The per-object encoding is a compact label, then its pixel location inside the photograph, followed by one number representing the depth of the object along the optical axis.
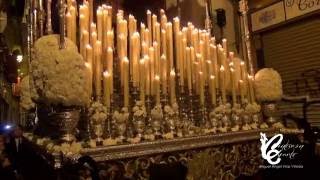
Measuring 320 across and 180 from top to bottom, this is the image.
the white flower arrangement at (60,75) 1.81
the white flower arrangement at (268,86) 3.01
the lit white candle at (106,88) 2.21
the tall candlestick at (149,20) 2.84
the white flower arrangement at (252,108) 2.91
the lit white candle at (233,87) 2.95
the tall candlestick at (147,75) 2.51
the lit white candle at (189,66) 2.72
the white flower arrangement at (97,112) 2.06
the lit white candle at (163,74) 2.60
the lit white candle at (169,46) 2.79
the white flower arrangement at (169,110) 2.43
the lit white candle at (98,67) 2.26
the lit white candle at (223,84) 2.91
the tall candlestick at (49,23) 2.35
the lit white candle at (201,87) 2.71
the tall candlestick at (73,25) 2.32
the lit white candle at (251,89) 3.07
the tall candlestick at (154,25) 2.80
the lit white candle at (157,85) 2.48
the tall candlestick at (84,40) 2.32
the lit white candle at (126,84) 2.30
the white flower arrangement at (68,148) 1.73
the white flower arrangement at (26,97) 3.04
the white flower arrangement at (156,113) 2.32
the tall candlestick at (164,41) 2.81
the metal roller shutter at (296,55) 4.31
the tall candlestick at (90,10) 2.60
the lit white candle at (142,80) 2.42
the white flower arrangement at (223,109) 2.71
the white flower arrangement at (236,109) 2.85
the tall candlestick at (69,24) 2.29
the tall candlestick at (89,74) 2.16
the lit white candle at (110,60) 2.31
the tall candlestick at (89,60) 2.21
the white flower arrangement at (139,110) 2.25
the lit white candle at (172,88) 2.58
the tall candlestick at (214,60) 2.94
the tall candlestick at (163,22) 2.85
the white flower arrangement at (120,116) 2.14
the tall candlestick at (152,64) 2.54
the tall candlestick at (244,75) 3.04
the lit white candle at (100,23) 2.52
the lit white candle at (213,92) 2.81
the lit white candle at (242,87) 3.01
